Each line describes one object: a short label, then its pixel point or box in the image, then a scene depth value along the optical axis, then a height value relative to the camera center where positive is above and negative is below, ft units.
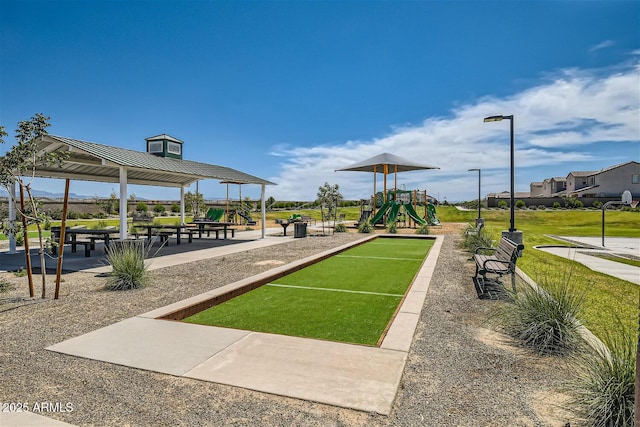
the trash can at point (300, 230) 56.95 -2.75
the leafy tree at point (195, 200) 96.88 +3.91
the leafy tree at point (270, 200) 139.05 +5.06
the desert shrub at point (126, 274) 21.52 -3.77
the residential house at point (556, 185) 219.61 +17.72
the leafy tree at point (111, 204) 105.70 +2.32
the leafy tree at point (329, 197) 75.10 +3.35
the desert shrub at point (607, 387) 7.66 -3.98
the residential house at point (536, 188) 255.58 +18.29
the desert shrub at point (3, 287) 17.92 -3.82
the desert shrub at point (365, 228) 65.82 -2.76
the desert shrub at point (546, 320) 12.28 -3.87
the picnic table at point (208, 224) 49.91 -1.92
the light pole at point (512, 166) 29.32 +4.22
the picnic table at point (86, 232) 35.20 -2.55
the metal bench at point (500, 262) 18.94 -2.92
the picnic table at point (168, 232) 44.00 -2.54
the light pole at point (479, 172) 69.36 +8.12
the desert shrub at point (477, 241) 35.15 -2.77
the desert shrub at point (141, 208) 122.01 +1.39
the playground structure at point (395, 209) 77.97 +0.90
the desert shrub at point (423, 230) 62.10 -2.96
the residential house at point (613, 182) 174.40 +16.41
